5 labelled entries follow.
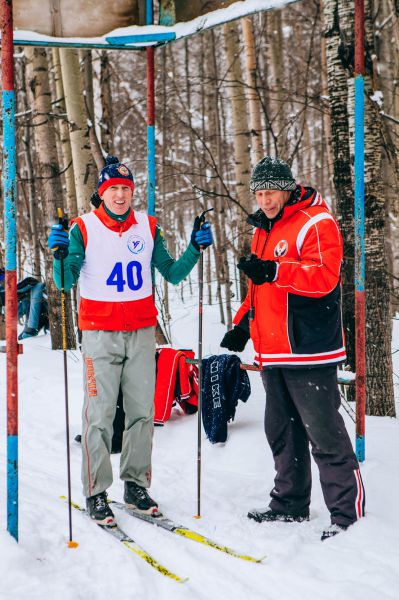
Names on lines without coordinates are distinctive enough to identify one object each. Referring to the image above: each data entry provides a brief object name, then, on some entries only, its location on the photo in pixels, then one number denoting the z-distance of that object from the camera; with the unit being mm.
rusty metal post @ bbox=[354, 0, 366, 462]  3922
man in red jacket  3254
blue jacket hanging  4914
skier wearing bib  3670
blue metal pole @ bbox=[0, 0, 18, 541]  2996
